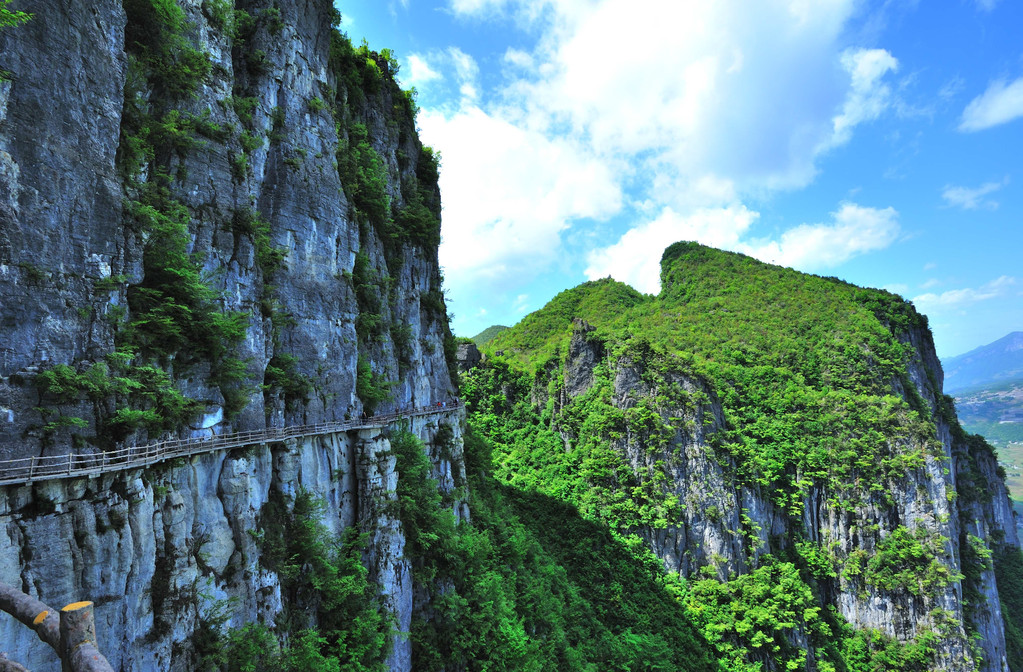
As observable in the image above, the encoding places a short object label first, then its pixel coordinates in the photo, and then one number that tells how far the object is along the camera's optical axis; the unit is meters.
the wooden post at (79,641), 3.88
